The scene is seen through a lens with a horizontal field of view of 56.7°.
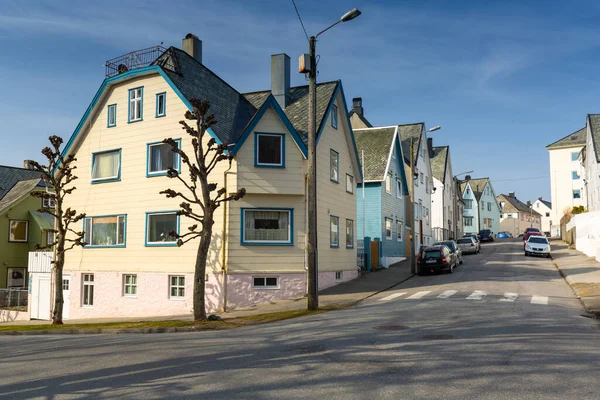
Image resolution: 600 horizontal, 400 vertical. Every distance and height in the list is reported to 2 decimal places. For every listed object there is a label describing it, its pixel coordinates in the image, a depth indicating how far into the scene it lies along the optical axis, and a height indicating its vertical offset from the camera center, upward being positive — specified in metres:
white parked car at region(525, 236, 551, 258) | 41.31 -0.64
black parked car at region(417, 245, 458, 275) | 30.64 -1.19
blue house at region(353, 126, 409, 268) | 36.66 +3.23
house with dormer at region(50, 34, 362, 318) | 23.08 +2.17
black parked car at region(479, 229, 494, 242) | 73.25 +0.26
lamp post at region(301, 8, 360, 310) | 17.72 +1.71
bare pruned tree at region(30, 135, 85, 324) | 21.55 +1.59
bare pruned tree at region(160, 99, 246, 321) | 17.53 +1.42
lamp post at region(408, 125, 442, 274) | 31.08 -0.30
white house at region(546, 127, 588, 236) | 79.80 +9.42
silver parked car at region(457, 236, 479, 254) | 49.31 -0.61
